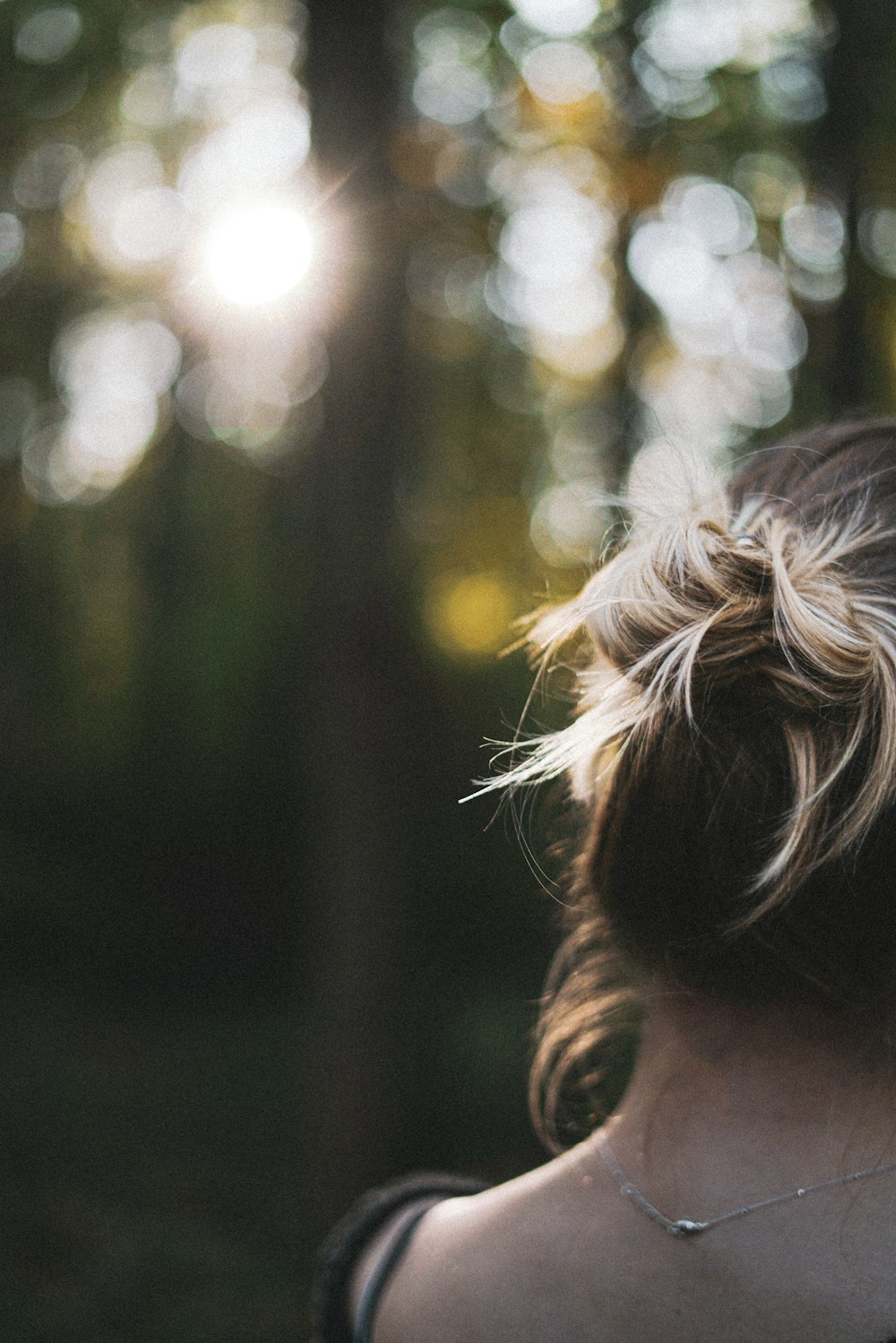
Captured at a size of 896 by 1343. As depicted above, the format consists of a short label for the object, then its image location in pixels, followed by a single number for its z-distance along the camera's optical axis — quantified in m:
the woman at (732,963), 1.08
